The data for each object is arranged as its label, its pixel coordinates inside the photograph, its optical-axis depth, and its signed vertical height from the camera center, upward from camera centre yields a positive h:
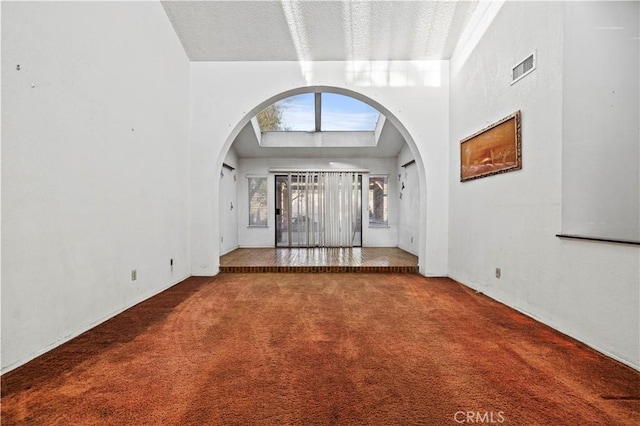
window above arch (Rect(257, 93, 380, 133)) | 6.48 +2.13
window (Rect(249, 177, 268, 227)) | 8.12 +0.24
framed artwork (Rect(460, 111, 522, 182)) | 3.04 +0.67
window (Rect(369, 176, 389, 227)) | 8.06 +0.25
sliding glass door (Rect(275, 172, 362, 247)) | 7.99 +0.05
